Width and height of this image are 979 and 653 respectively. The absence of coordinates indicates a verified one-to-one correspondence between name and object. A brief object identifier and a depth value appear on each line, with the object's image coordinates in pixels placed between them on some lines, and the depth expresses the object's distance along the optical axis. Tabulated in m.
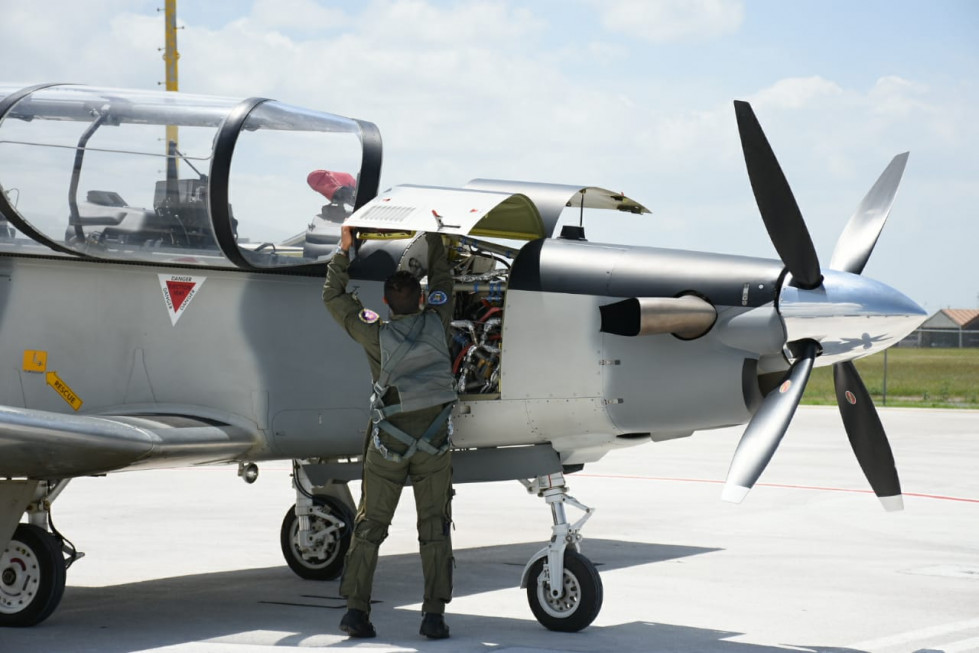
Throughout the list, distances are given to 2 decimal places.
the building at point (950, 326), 186.54
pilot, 14.82
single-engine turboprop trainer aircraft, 14.80
